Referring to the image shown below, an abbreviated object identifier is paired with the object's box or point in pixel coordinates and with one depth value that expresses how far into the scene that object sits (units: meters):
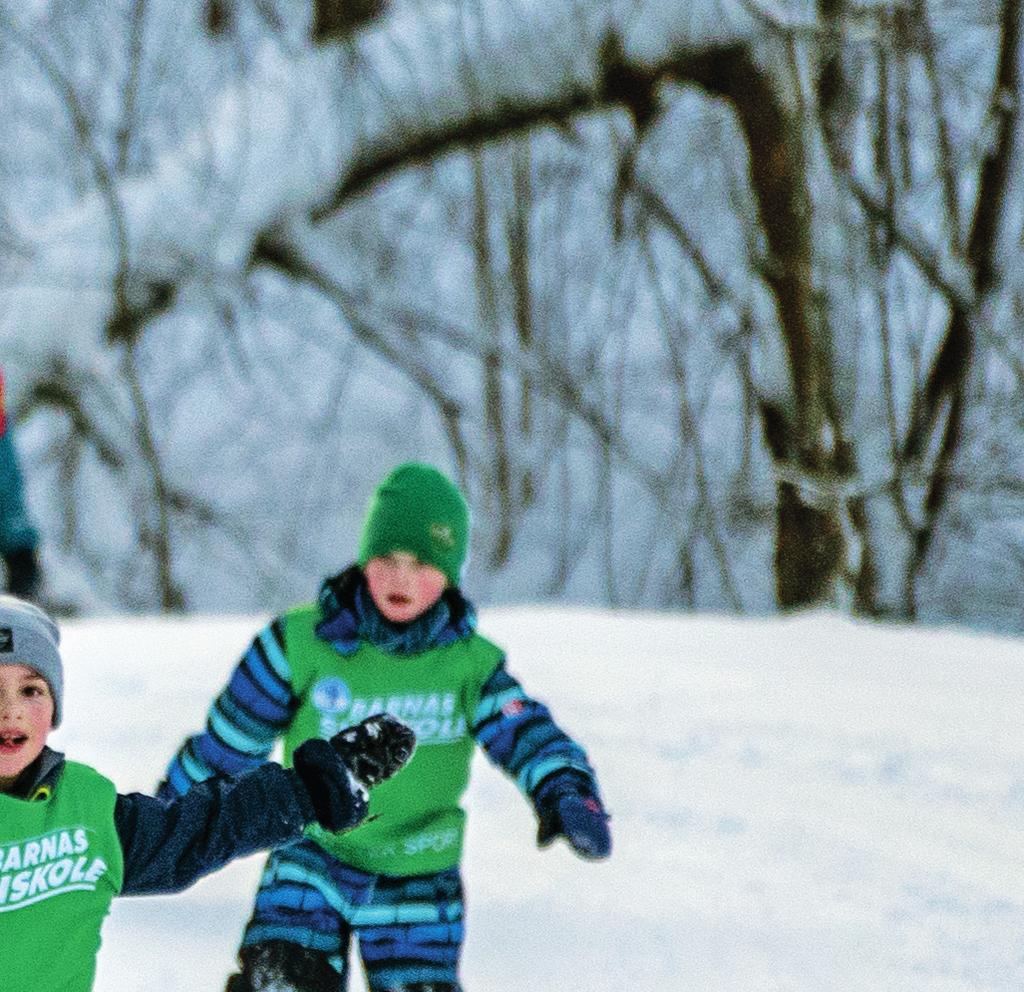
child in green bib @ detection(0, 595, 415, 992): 15.28
